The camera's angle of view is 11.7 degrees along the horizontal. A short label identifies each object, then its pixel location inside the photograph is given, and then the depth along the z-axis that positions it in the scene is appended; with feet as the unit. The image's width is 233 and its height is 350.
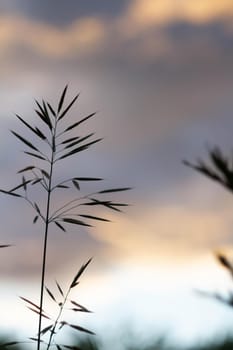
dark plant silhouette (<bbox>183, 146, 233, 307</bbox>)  9.99
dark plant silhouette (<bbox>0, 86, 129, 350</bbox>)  26.40
